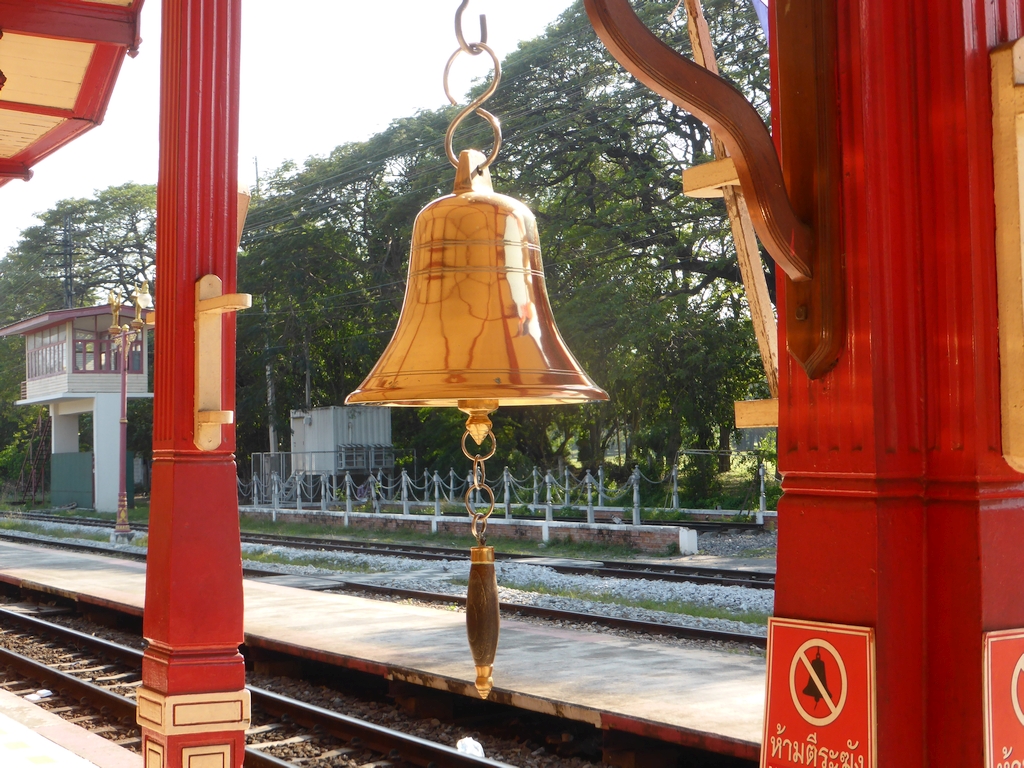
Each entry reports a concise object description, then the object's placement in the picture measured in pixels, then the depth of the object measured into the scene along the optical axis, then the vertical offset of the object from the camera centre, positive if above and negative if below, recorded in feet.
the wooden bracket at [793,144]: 5.05 +1.47
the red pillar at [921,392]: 5.03 +0.17
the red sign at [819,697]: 5.10 -1.43
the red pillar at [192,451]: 12.98 -0.23
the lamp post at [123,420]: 59.93 +0.91
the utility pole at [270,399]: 115.34 +3.90
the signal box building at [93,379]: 113.29 +6.37
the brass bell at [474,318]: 7.31 +0.87
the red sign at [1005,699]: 4.90 -1.36
